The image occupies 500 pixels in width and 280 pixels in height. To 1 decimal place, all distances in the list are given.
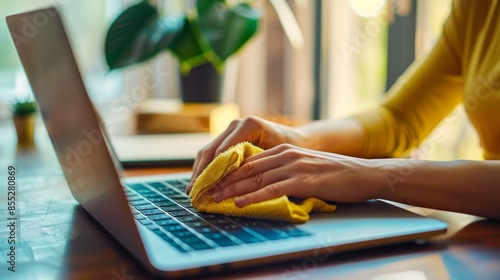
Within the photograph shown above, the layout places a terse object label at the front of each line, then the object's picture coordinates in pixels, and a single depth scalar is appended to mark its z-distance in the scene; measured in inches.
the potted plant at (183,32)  59.8
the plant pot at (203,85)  77.9
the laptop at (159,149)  45.2
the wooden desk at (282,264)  20.8
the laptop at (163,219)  20.6
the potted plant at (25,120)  59.1
